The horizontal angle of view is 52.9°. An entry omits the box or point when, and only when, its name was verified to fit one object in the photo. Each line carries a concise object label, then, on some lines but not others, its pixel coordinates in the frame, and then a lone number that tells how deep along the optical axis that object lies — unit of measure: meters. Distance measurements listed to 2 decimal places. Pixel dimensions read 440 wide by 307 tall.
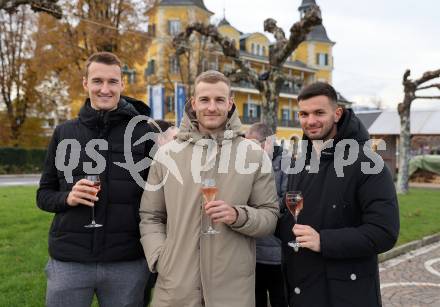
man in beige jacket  2.94
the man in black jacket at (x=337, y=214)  2.81
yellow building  33.81
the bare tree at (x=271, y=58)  10.90
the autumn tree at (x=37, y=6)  8.70
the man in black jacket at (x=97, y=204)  3.15
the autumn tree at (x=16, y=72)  34.12
